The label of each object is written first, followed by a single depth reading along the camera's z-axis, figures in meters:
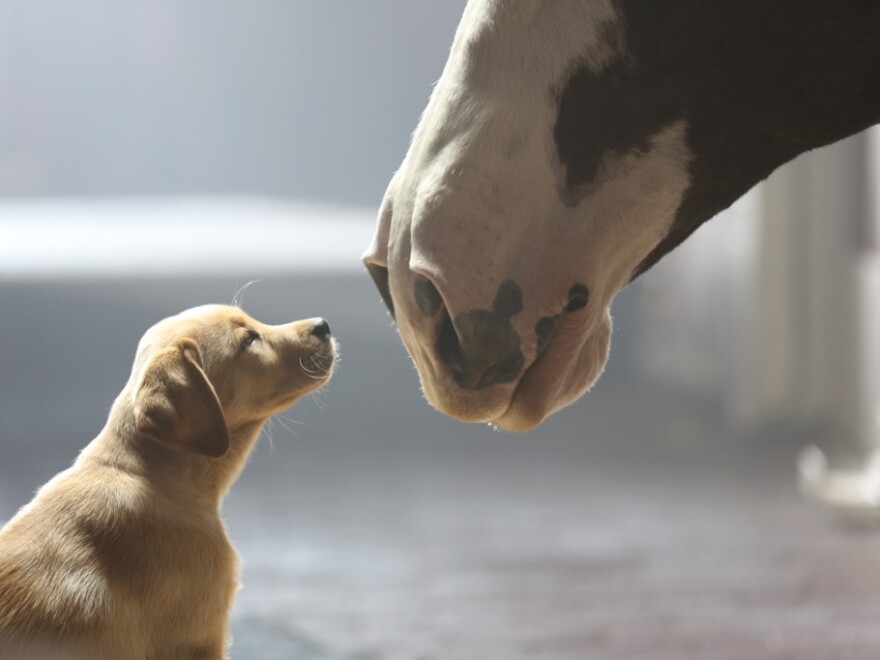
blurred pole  5.55
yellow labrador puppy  2.85
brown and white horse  2.83
